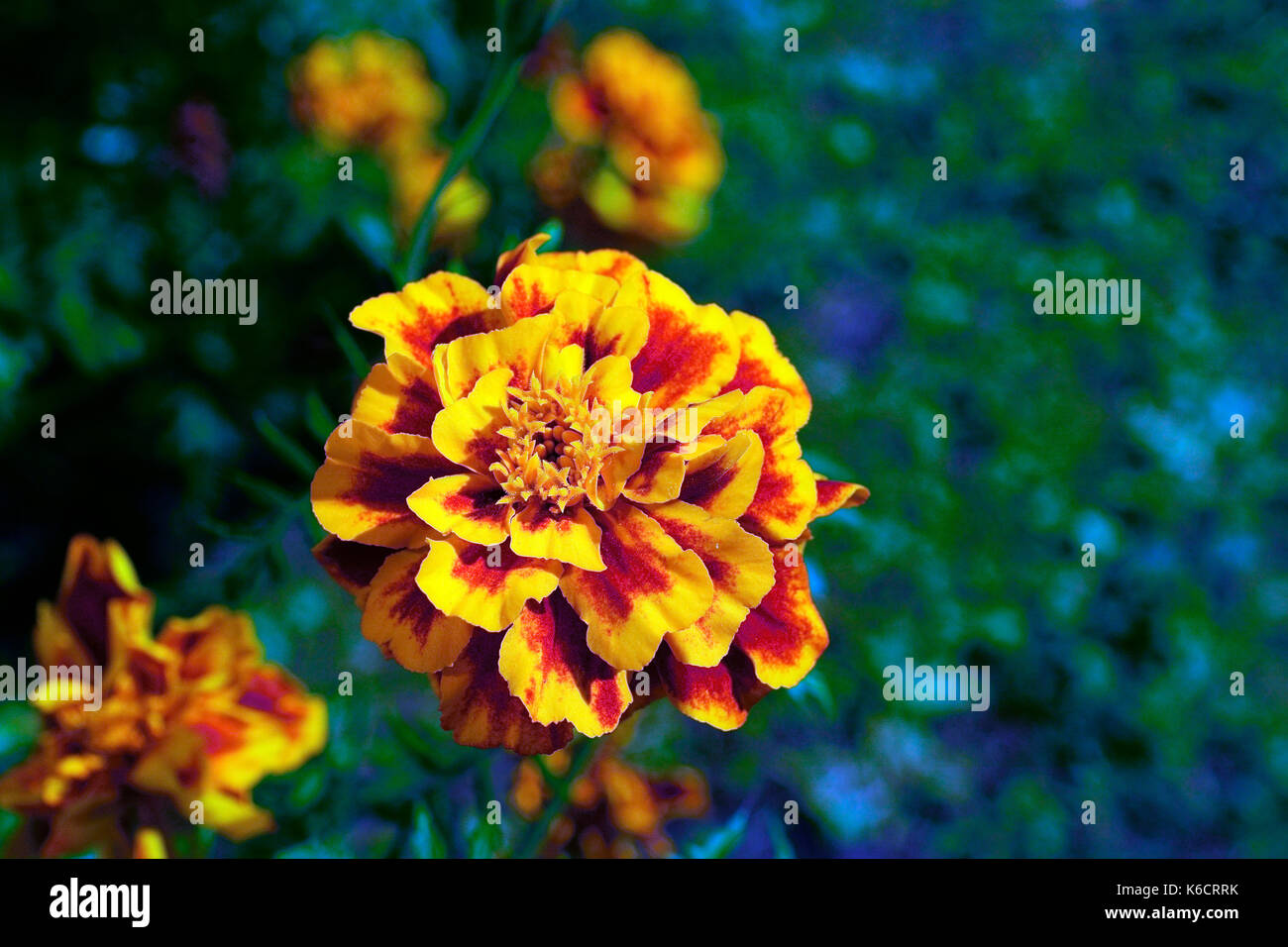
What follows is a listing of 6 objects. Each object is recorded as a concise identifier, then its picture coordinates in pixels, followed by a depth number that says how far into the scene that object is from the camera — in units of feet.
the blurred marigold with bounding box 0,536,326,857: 0.72
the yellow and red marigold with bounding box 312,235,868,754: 0.61
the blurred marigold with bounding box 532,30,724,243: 0.95
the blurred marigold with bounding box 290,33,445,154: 0.94
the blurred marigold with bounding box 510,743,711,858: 0.85
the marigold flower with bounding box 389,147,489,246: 0.85
